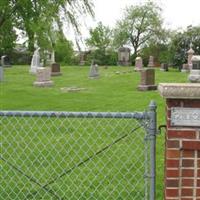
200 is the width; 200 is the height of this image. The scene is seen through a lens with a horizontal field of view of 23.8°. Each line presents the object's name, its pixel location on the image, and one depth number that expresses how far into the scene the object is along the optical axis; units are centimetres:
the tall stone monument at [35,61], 2930
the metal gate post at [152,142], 377
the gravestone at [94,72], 2464
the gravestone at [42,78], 1988
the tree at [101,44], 4669
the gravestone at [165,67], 3300
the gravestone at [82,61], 4448
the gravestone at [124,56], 4287
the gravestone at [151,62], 3902
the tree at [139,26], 5328
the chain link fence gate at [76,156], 399
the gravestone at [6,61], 3336
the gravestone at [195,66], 1508
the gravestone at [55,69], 2646
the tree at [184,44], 3416
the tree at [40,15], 1230
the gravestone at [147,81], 1825
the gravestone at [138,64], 3186
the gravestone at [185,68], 3084
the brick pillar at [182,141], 357
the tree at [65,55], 4621
